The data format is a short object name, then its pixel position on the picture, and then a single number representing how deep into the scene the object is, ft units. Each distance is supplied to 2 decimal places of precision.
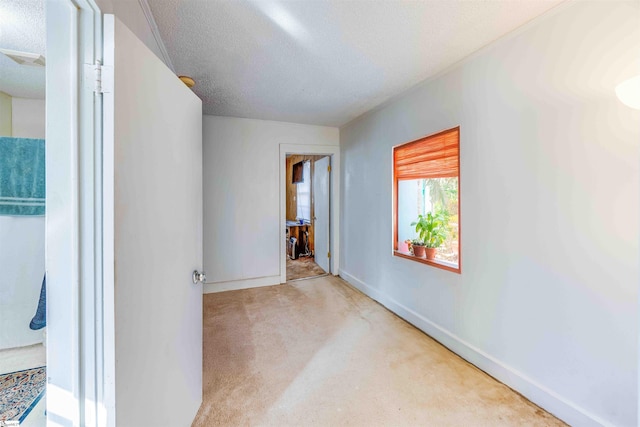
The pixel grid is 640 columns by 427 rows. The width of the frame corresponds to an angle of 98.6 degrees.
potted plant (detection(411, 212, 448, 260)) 8.18
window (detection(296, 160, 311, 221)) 19.37
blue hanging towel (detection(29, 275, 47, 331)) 3.52
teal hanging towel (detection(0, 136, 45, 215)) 3.11
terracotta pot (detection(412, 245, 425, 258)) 8.55
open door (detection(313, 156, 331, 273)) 14.57
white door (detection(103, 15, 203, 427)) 2.99
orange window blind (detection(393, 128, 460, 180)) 7.42
